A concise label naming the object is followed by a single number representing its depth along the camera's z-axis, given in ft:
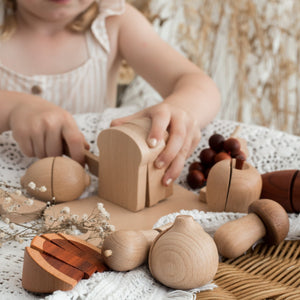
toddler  2.82
